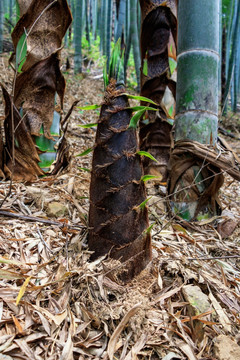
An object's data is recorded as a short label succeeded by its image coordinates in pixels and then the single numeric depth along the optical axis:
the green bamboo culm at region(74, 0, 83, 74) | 7.84
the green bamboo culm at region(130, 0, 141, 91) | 6.35
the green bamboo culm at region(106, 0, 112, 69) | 8.79
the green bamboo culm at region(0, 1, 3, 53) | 6.86
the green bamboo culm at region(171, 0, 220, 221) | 1.33
